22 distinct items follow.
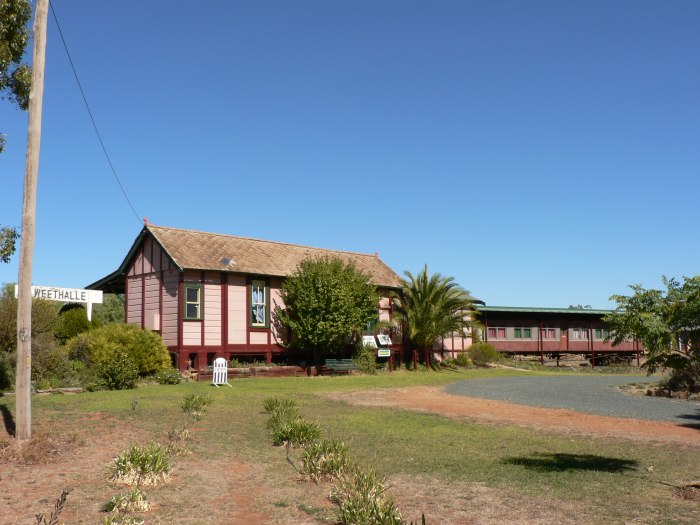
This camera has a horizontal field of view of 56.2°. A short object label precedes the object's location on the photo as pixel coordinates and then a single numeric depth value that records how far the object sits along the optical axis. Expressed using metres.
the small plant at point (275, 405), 15.87
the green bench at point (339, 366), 32.78
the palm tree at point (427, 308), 38.16
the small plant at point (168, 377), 24.47
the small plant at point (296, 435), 11.55
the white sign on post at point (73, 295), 29.44
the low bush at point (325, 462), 8.71
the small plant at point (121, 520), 5.70
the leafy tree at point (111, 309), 53.25
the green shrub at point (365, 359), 34.38
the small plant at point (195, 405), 15.58
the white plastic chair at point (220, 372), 24.28
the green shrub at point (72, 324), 29.38
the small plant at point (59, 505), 3.52
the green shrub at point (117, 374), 21.48
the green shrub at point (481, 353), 43.25
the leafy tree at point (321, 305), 31.55
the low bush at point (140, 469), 8.29
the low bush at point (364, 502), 5.96
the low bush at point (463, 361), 42.12
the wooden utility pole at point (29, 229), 11.00
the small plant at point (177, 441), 10.35
